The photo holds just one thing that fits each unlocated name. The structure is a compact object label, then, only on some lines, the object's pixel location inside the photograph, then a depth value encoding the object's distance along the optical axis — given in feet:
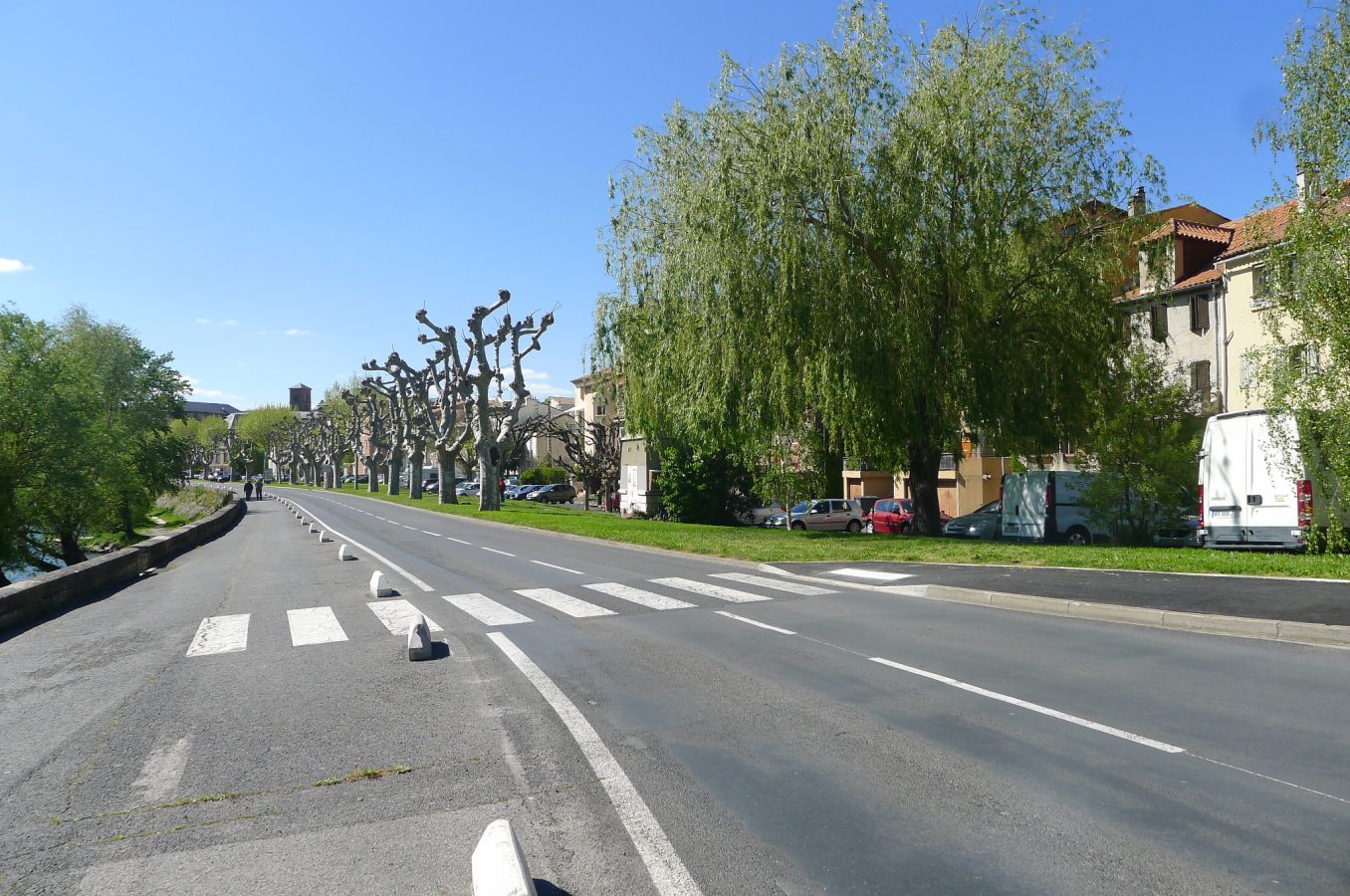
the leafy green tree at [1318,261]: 47.93
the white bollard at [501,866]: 10.85
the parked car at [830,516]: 114.11
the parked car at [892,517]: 102.58
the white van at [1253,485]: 54.39
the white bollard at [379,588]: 42.98
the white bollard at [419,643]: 27.09
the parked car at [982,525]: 87.40
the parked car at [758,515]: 122.39
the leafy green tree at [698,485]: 117.91
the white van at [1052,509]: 76.54
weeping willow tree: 66.39
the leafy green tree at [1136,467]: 65.41
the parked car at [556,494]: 219.41
